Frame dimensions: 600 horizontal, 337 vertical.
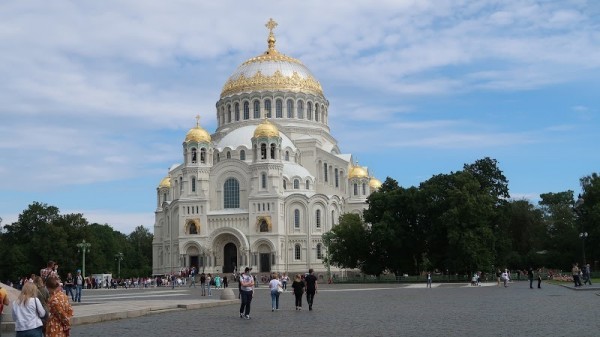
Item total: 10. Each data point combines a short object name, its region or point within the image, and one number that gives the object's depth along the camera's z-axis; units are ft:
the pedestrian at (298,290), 80.69
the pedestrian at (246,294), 69.46
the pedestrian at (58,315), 35.60
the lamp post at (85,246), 219.41
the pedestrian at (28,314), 34.81
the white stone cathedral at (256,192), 244.01
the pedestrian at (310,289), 80.94
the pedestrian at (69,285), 102.58
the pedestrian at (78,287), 106.63
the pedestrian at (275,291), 80.18
